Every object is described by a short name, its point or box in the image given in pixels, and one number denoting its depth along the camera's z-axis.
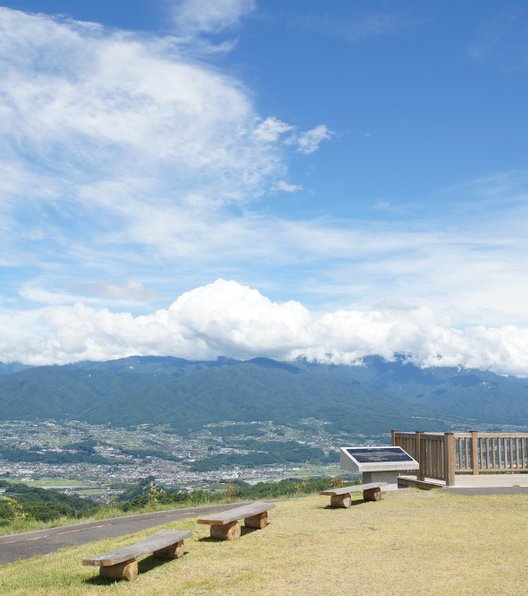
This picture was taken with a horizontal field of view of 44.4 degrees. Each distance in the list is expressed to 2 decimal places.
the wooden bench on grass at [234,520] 11.45
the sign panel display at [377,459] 18.47
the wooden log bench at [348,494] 15.36
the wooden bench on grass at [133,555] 8.77
